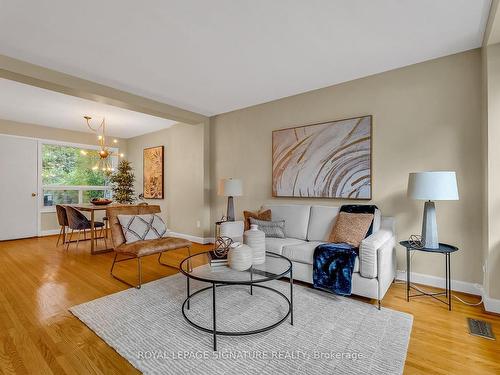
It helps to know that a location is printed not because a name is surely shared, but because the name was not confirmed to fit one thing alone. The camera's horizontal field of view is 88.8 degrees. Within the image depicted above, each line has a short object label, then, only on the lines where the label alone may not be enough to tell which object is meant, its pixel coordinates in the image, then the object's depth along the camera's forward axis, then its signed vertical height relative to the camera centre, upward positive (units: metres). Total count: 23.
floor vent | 1.90 -1.09
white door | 5.18 +0.01
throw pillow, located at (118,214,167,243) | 3.07 -0.50
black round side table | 2.30 -0.76
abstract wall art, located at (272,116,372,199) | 3.17 +0.38
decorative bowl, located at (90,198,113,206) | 4.74 -0.27
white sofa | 2.30 -0.63
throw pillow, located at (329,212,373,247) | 2.63 -0.43
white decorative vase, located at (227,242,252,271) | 2.02 -0.56
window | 5.83 +0.28
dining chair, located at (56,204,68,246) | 4.75 -0.55
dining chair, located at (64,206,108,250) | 4.50 -0.57
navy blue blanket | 2.38 -0.76
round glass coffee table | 1.77 -0.66
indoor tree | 5.91 +0.11
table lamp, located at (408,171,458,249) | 2.27 -0.04
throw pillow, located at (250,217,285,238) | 3.23 -0.50
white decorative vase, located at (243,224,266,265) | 2.20 -0.48
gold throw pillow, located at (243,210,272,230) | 3.38 -0.38
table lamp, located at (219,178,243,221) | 4.02 +0.01
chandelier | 4.95 +0.91
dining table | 4.26 -0.62
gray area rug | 1.58 -1.09
